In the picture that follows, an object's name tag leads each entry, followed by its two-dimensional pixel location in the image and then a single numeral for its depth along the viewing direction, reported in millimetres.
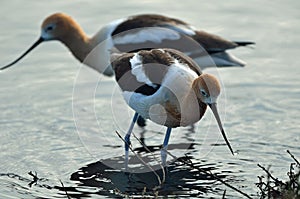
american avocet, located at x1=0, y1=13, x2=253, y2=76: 17531
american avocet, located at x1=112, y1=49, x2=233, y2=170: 13219
